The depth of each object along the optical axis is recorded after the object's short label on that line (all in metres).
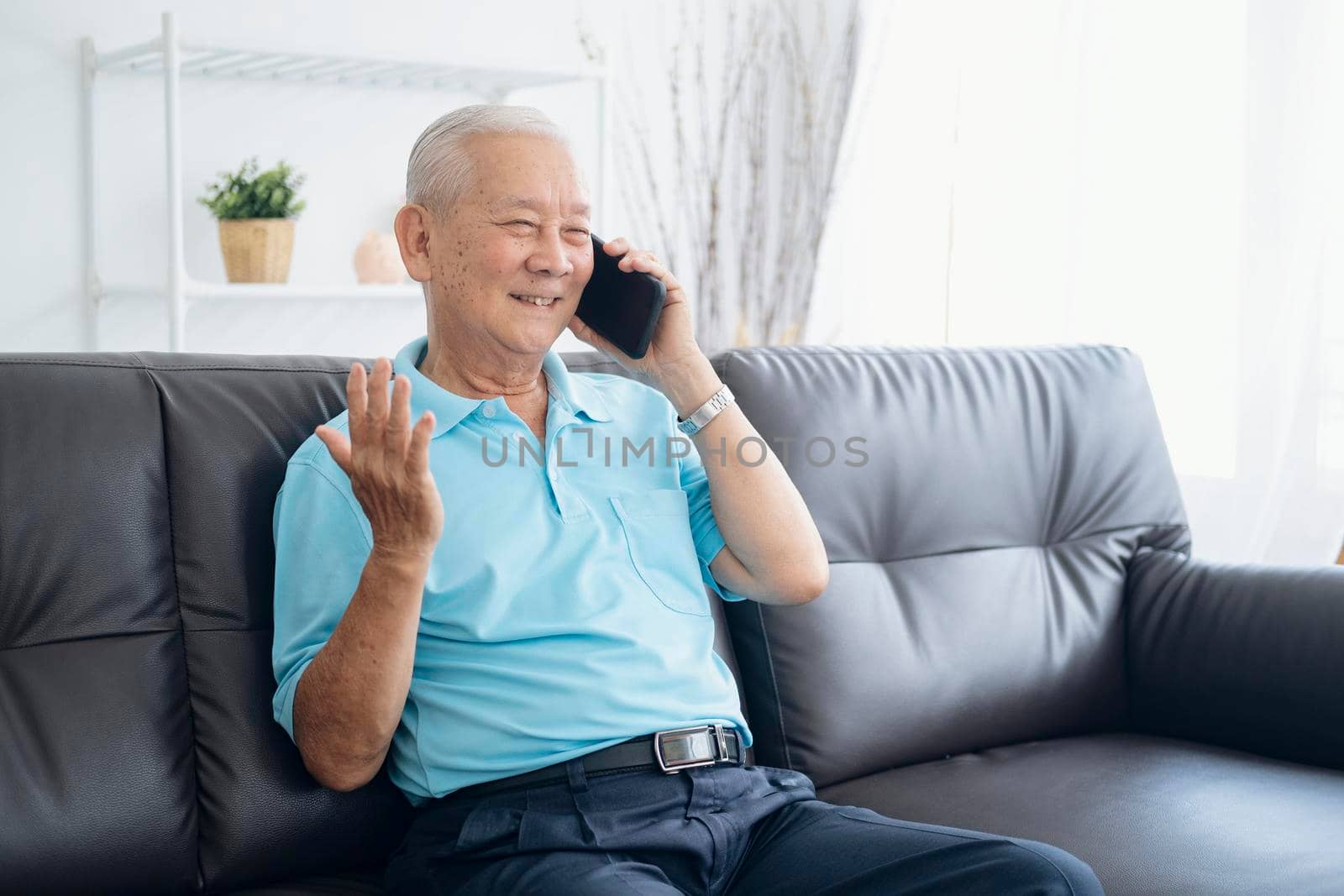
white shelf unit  2.62
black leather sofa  1.31
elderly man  1.21
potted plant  2.74
